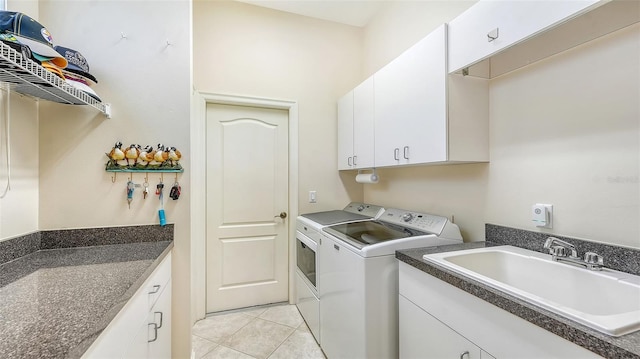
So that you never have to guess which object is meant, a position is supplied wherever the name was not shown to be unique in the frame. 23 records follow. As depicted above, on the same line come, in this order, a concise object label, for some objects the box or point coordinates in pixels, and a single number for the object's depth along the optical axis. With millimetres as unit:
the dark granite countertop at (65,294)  577
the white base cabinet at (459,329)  742
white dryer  2047
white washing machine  1385
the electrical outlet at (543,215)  1226
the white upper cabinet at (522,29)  940
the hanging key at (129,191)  1482
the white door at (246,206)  2473
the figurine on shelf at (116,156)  1433
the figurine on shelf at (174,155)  1523
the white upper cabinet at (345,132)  2416
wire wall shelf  848
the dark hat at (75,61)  1275
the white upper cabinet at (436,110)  1399
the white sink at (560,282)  676
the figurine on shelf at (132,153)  1456
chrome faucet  993
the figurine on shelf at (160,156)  1506
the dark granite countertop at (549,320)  585
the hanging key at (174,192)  1548
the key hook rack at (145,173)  1475
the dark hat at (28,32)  990
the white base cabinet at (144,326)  779
